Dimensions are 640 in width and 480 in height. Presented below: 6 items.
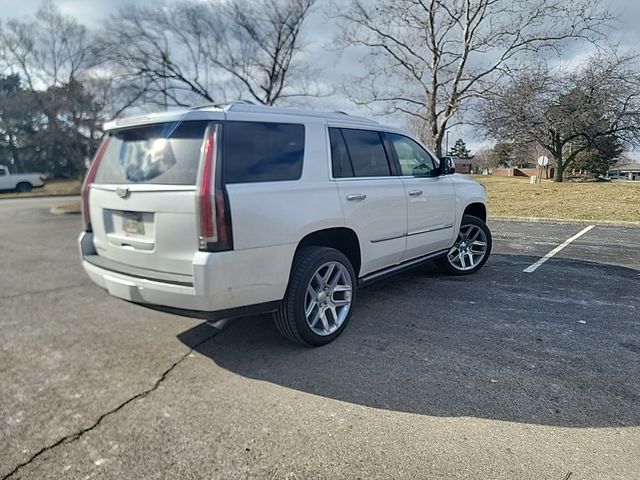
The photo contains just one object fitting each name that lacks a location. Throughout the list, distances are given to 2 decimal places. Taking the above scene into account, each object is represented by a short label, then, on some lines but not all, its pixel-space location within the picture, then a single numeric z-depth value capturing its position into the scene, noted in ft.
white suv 9.11
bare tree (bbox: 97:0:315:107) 61.26
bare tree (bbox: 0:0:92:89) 82.38
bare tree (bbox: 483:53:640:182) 56.24
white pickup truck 104.99
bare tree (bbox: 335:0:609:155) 53.31
